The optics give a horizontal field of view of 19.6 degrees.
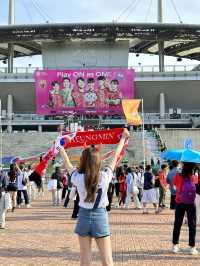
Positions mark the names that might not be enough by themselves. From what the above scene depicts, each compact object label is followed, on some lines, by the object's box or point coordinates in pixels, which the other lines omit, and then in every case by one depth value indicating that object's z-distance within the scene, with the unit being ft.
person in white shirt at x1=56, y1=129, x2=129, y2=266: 18.34
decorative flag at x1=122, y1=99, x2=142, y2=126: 121.49
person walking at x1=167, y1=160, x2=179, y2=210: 49.70
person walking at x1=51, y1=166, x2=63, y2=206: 69.05
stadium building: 212.02
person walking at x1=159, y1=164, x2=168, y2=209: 59.16
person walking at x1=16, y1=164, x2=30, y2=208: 65.05
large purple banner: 210.59
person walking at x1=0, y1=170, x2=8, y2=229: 43.92
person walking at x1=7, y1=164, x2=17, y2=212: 54.13
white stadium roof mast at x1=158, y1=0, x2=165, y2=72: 229.54
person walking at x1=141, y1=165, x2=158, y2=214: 58.90
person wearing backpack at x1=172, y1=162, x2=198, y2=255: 30.66
